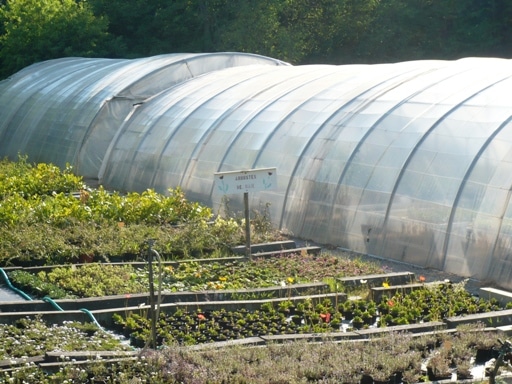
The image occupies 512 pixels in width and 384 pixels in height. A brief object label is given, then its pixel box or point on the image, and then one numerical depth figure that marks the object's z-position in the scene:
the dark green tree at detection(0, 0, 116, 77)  34.00
